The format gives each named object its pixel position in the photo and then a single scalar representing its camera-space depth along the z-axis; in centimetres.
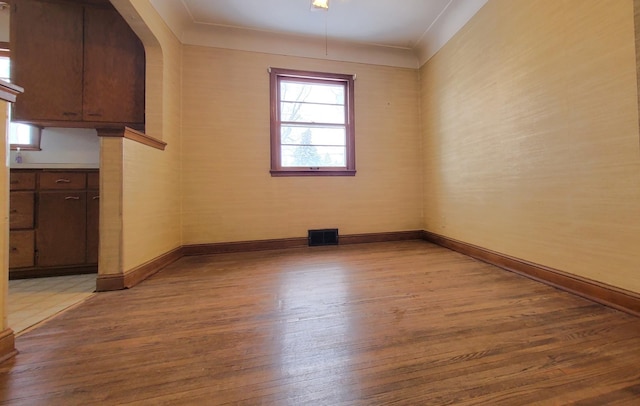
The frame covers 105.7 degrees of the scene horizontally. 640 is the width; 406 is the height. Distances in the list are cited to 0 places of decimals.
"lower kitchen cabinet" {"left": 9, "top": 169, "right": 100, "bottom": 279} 220
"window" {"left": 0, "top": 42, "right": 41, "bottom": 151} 265
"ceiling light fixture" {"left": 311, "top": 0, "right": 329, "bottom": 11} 265
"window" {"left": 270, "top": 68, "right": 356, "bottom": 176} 332
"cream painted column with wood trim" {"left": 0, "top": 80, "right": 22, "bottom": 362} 109
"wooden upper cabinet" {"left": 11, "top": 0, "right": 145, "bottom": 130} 244
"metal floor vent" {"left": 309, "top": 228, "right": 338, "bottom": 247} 338
